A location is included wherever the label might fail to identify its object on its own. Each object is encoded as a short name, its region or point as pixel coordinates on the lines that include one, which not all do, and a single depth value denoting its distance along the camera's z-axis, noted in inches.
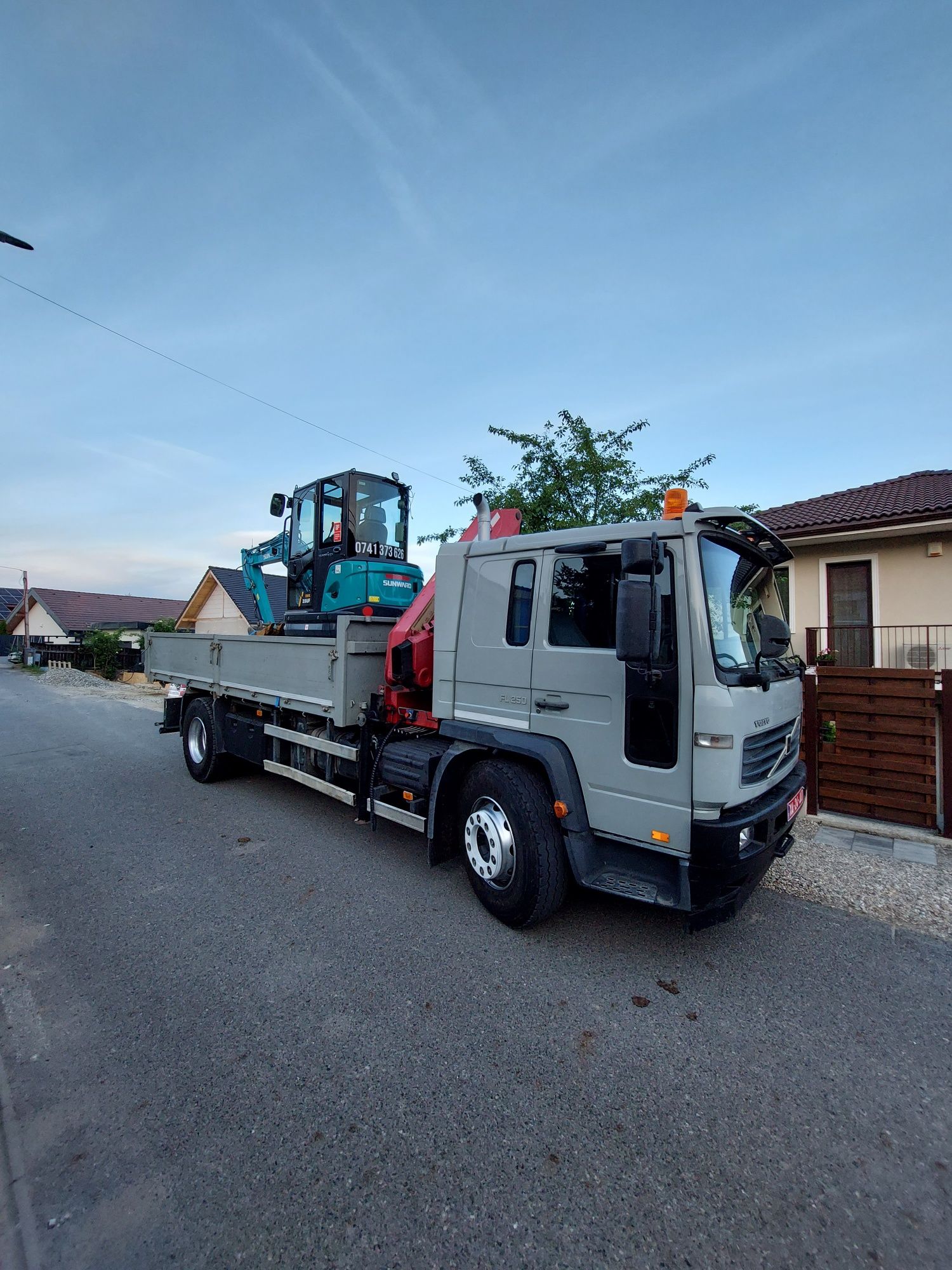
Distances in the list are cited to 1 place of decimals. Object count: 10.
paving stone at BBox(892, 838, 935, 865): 188.5
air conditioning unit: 350.6
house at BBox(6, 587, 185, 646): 1481.3
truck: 111.7
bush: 997.8
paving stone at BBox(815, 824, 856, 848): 204.4
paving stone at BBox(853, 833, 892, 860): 195.3
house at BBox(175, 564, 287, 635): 927.7
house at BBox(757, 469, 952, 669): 351.9
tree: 379.6
